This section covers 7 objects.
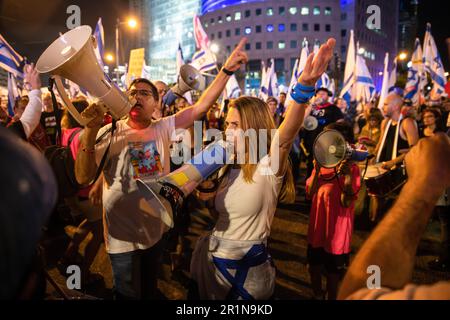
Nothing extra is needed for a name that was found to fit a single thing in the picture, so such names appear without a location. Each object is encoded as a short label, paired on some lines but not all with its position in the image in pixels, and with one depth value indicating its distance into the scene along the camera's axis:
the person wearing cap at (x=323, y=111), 7.40
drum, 4.04
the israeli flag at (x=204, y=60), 10.03
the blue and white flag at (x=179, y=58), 11.57
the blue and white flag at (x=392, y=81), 12.74
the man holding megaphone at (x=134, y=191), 2.50
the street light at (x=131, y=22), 13.12
